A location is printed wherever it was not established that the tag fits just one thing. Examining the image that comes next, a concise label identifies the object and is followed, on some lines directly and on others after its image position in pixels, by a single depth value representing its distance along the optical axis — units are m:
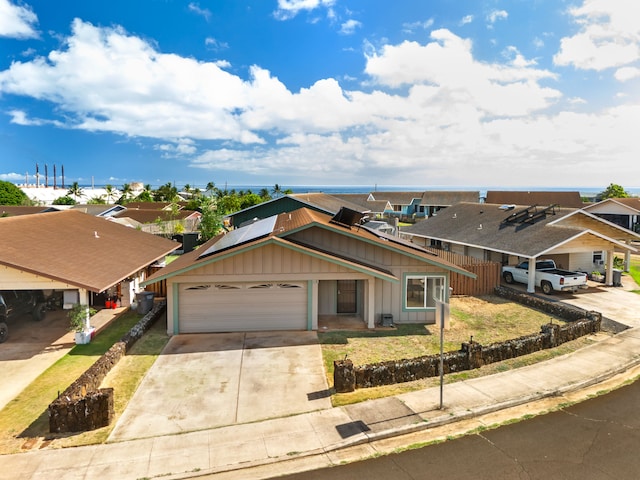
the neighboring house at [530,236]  23.81
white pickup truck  22.73
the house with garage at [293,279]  16.14
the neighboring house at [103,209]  62.08
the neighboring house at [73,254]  14.64
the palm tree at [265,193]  108.12
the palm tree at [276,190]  125.78
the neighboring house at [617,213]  48.36
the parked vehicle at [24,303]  17.45
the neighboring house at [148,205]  77.88
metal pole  9.76
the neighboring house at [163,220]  48.53
